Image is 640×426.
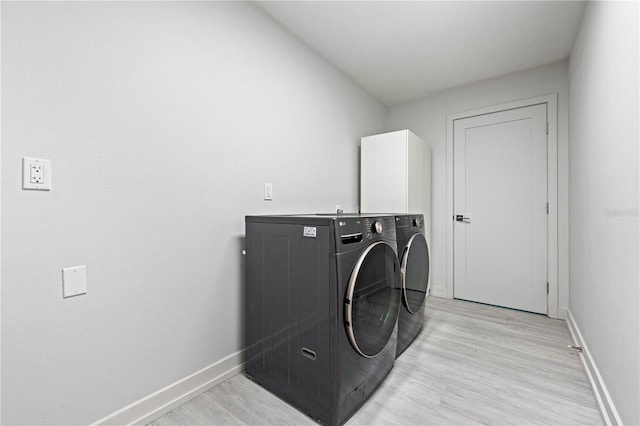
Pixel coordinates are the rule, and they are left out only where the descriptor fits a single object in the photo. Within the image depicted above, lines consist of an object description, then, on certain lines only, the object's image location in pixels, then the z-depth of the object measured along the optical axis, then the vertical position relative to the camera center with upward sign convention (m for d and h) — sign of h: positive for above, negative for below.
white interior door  2.66 +0.03
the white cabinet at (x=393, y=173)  2.64 +0.37
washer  1.24 -0.47
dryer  1.84 -0.44
